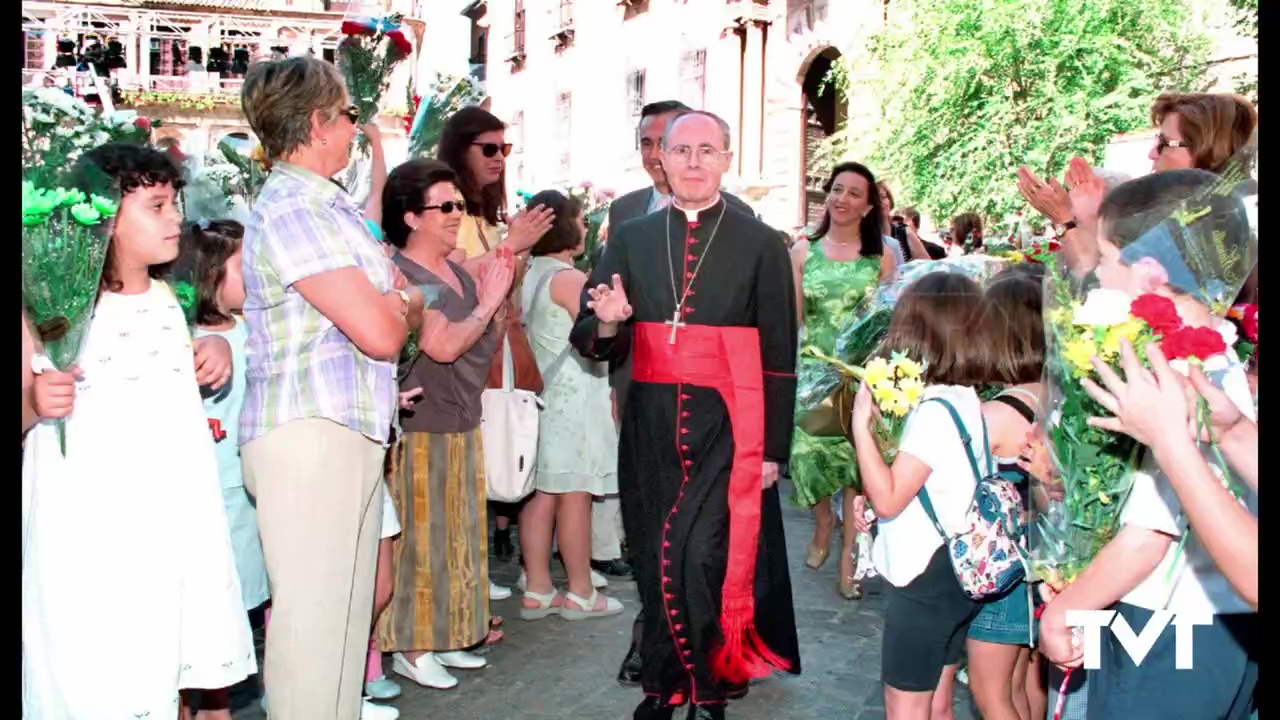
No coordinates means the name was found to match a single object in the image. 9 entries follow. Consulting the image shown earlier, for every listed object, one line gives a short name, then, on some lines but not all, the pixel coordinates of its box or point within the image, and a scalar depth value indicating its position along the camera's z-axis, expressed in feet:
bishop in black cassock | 14.76
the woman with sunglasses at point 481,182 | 19.17
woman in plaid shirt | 11.43
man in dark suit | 19.92
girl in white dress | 10.53
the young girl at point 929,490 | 11.35
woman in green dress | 22.58
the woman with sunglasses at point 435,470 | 16.52
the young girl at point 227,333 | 14.57
